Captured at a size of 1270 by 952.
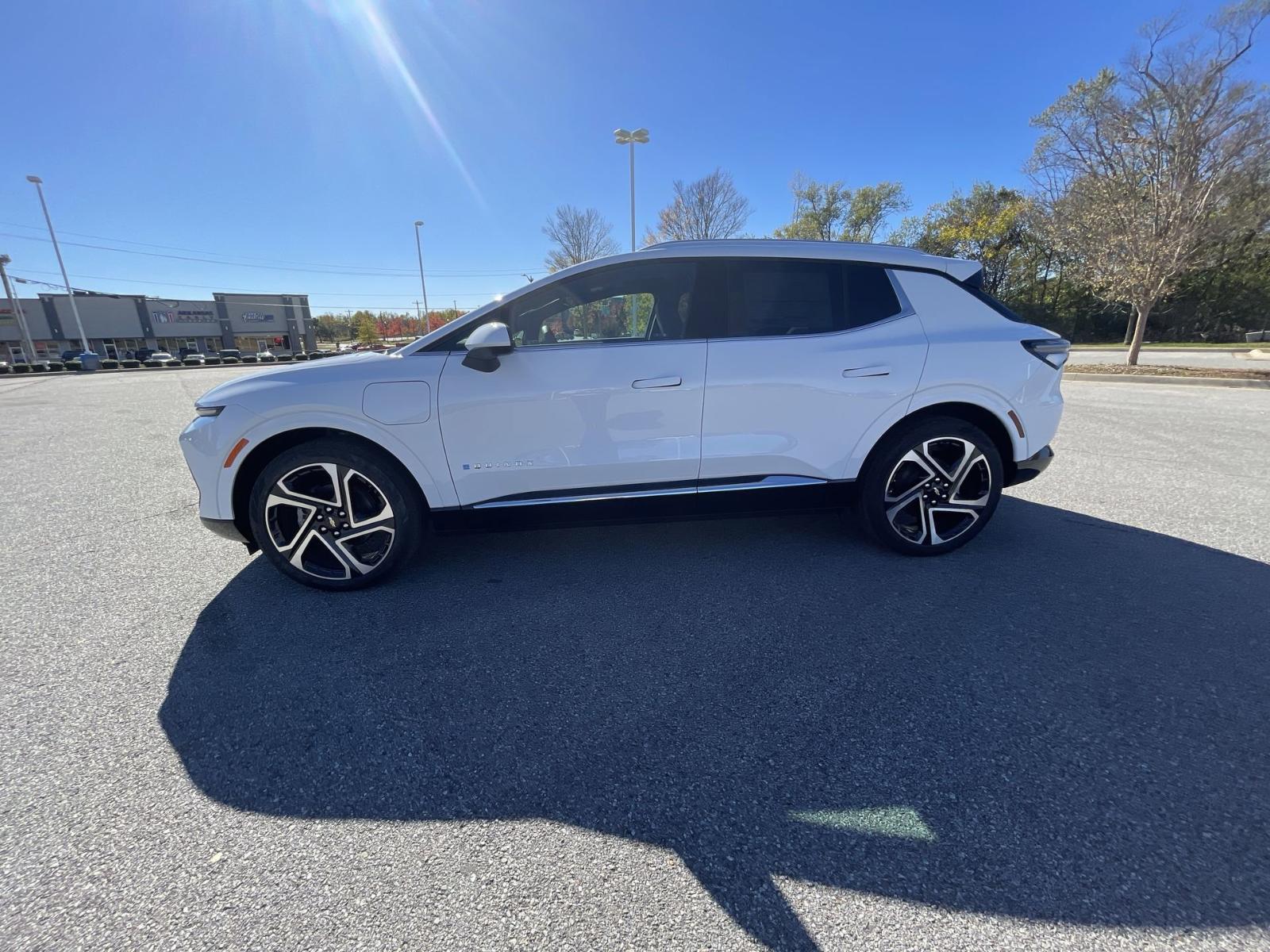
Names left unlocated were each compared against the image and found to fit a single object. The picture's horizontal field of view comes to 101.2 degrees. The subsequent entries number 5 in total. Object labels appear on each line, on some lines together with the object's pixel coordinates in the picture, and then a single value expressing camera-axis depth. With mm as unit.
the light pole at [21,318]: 33062
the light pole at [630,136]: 15648
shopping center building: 49031
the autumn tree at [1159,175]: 12594
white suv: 2797
